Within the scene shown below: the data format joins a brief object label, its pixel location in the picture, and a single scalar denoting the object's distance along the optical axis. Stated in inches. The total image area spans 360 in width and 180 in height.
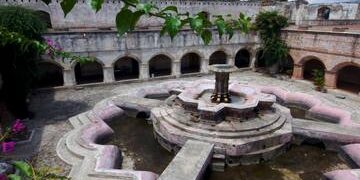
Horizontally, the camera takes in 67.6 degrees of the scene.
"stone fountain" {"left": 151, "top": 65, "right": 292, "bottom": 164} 339.3
